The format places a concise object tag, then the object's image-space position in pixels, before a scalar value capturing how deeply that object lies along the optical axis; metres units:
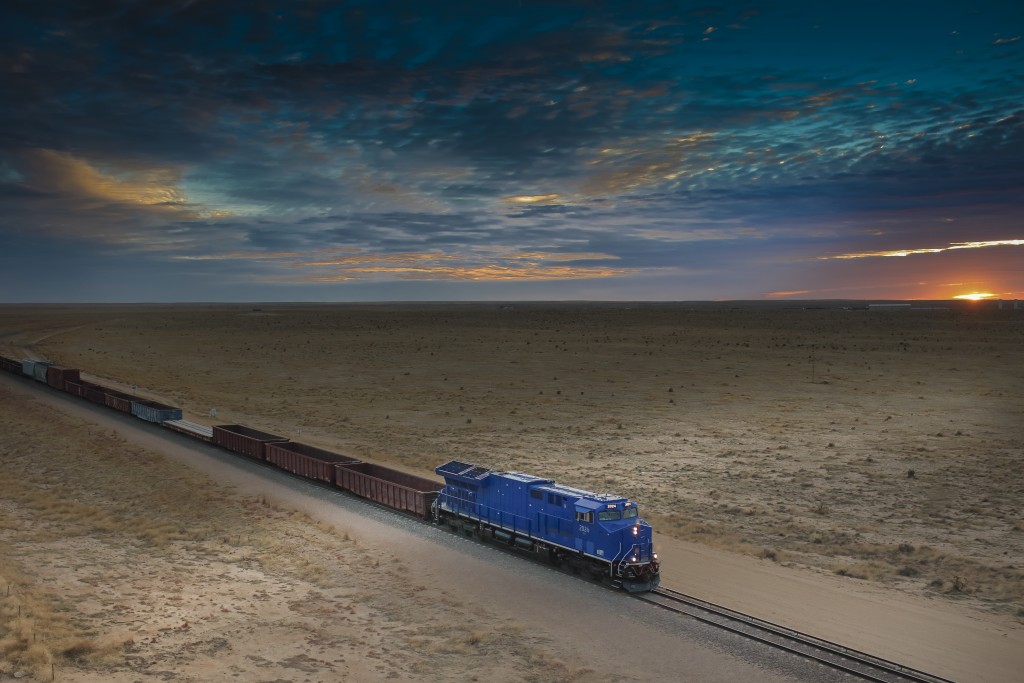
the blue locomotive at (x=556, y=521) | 23.25
